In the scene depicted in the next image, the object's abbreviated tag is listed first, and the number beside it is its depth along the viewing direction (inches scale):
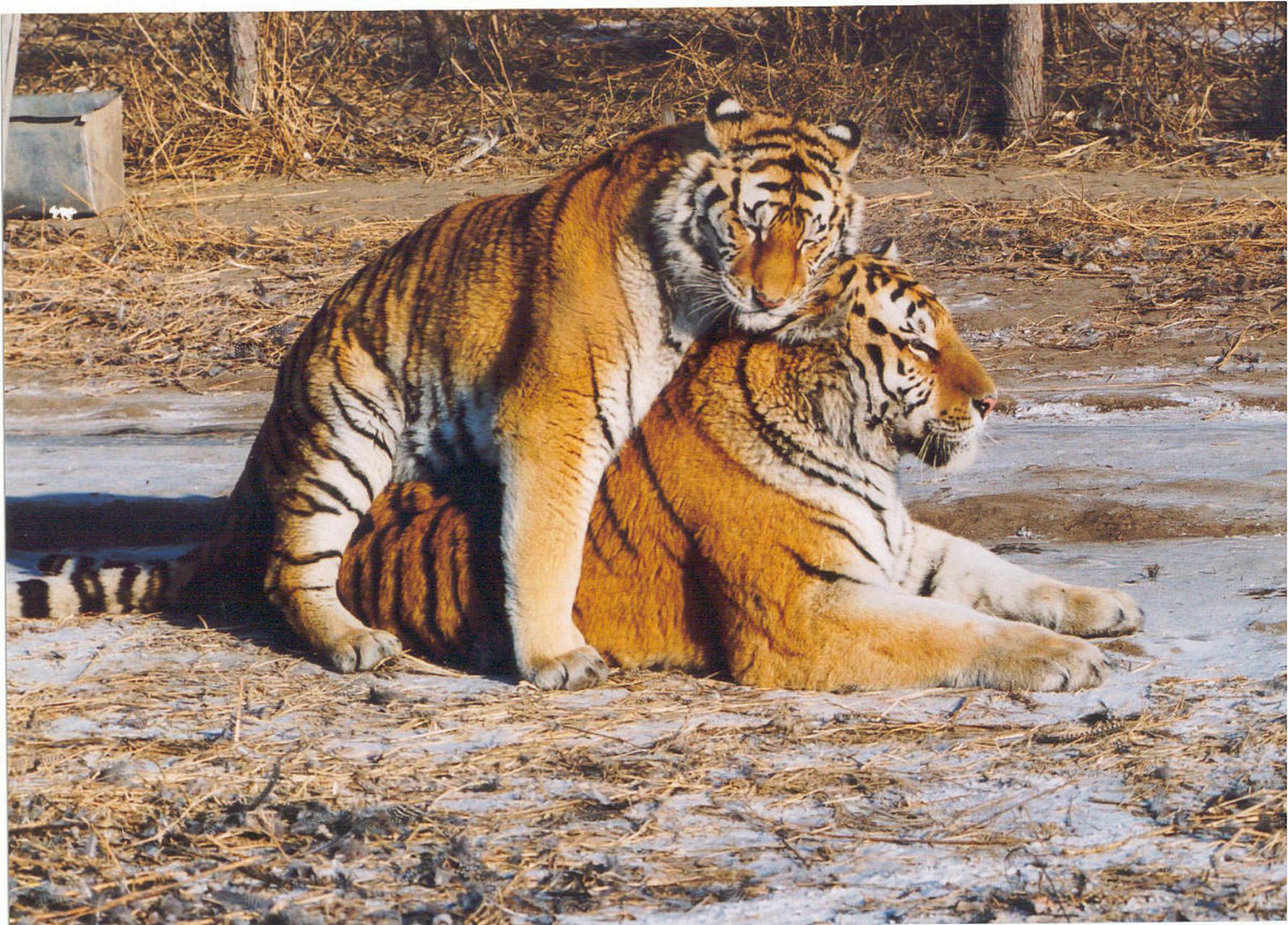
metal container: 267.9
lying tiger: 212.7
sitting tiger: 217.6
